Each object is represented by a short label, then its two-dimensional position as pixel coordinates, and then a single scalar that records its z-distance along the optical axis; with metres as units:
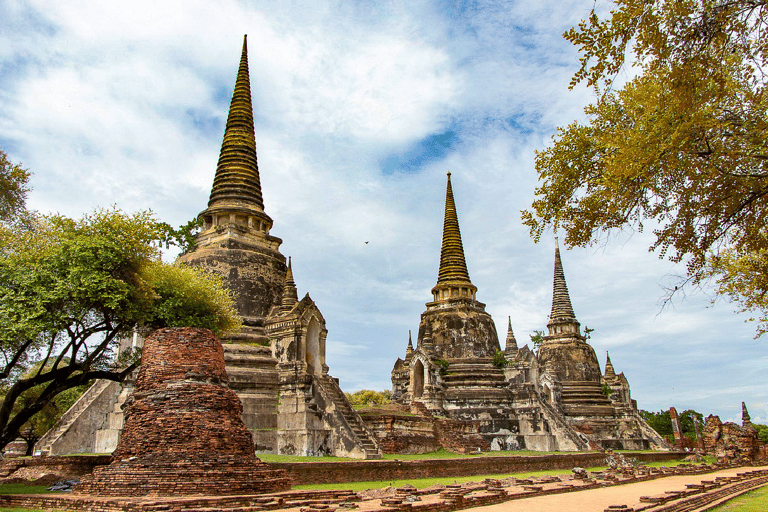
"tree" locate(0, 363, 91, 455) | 27.31
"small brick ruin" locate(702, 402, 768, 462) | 31.98
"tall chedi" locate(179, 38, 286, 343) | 23.84
